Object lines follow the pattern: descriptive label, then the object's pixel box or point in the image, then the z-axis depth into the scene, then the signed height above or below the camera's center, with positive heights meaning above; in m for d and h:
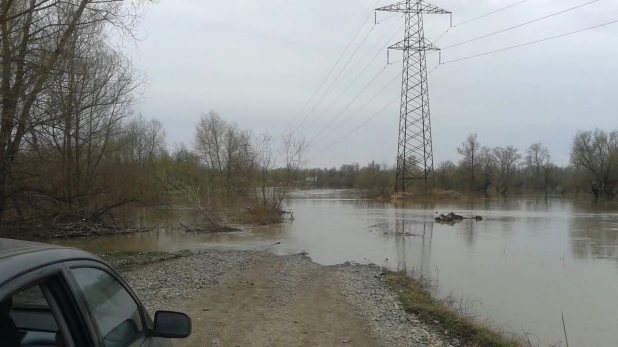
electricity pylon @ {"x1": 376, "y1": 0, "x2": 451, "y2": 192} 53.96 +6.28
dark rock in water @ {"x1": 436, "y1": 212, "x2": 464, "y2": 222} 39.74 -2.18
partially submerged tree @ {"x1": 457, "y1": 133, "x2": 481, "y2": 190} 103.06 +6.22
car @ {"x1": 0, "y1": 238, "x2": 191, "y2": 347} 1.87 -0.49
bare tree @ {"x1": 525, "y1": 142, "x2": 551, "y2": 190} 121.12 +6.56
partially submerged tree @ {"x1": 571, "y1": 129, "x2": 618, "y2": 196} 88.12 +5.79
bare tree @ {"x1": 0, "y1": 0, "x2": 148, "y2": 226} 11.60 +2.87
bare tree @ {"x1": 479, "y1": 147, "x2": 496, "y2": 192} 103.69 +4.43
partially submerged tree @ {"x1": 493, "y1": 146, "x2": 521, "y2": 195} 107.56 +5.24
